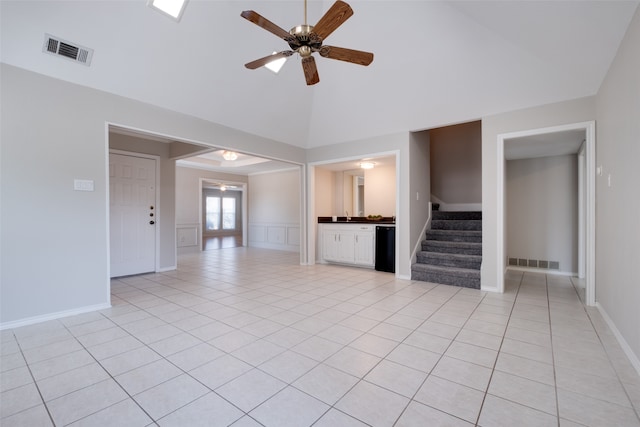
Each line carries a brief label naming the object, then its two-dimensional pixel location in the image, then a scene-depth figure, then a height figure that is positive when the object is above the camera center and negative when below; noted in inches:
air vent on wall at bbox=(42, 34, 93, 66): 110.7 +65.8
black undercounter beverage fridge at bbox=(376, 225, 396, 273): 215.3 -27.7
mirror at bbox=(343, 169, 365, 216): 300.8 +19.4
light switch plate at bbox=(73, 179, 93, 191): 127.7 +12.8
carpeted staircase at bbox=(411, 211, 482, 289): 178.1 -28.0
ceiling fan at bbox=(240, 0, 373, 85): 88.0 +58.8
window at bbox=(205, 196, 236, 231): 589.9 -1.1
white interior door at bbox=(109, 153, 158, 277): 200.1 -1.1
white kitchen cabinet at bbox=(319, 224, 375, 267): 228.7 -26.2
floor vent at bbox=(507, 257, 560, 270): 211.5 -39.5
